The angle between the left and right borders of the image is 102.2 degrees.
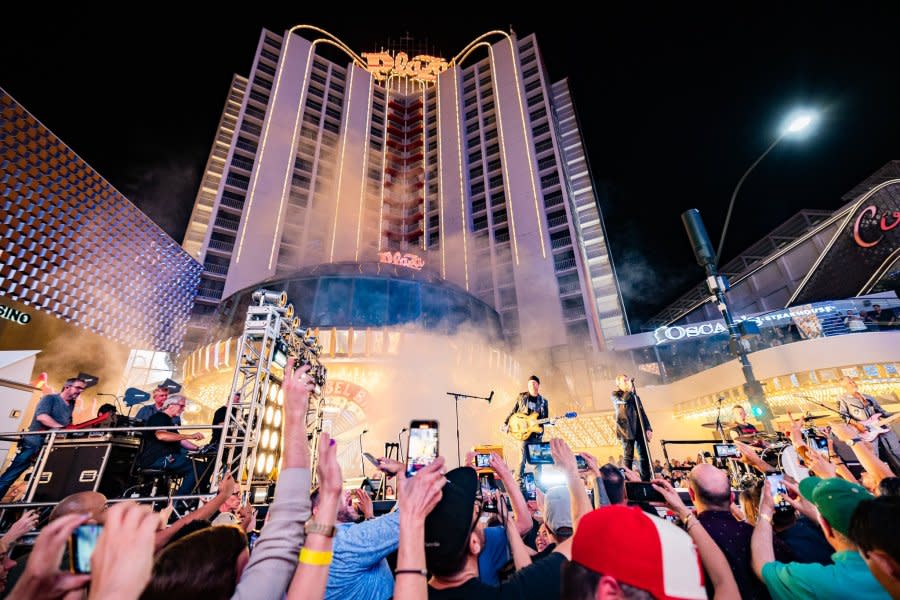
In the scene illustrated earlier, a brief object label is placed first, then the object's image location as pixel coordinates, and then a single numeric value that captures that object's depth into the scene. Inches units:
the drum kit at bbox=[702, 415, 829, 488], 145.3
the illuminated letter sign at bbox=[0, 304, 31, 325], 449.1
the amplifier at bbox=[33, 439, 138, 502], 206.4
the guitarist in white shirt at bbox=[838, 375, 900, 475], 197.6
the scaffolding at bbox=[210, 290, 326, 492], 235.3
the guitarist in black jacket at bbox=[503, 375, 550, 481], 299.6
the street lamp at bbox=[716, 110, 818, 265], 243.4
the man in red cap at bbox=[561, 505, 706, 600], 42.0
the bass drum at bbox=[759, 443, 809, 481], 140.2
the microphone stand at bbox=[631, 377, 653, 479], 230.6
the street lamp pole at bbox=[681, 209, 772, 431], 249.4
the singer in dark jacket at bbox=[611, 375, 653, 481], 234.7
